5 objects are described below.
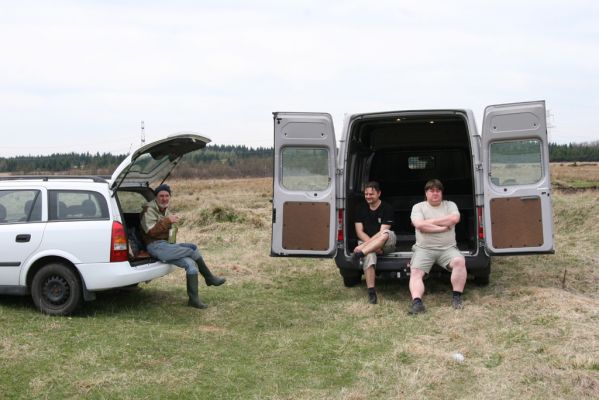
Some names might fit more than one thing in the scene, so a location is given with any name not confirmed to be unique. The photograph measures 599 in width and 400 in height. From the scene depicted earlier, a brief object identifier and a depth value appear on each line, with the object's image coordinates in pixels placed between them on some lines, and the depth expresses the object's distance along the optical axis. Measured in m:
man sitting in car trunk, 7.41
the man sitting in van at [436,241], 7.34
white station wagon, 6.75
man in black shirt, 7.69
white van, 7.38
